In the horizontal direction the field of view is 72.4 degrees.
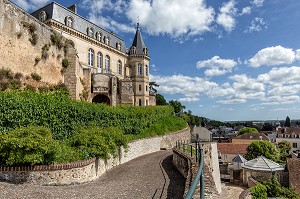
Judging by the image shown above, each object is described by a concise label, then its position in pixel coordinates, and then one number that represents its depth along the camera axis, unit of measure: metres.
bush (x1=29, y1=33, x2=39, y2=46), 15.69
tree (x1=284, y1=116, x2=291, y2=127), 131.55
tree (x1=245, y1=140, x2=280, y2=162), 33.62
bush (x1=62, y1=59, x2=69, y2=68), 18.76
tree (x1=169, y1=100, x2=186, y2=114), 46.73
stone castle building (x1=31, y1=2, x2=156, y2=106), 24.63
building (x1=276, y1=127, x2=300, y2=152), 60.84
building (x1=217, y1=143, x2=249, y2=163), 38.93
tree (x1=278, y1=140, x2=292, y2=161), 50.69
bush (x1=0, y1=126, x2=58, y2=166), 7.84
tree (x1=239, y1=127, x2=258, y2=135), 64.89
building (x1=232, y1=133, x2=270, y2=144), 52.47
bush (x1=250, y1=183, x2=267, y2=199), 13.92
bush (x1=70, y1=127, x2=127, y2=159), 10.60
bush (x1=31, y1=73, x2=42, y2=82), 15.78
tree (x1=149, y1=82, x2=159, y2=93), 50.85
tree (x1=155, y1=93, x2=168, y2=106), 46.11
